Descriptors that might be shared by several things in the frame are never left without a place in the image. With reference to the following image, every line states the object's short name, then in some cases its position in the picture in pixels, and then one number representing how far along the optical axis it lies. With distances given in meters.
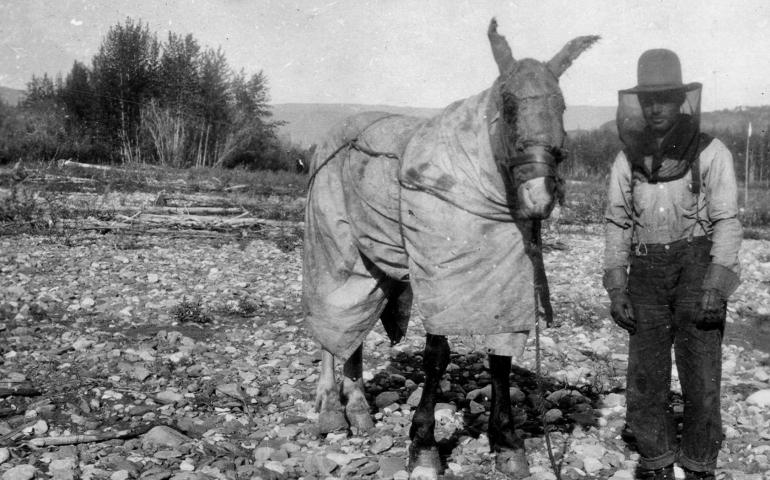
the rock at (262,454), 4.20
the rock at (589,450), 4.33
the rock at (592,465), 4.14
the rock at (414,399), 5.29
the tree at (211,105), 43.59
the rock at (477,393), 5.41
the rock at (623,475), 4.04
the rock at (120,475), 3.77
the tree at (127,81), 43.47
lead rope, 3.68
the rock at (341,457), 4.22
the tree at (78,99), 45.00
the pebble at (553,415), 4.91
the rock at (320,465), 4.09
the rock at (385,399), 5.28
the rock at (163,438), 4.29
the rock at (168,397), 5.06
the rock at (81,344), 6.22
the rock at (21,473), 3.66
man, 3.41
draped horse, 3.33
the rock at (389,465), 4.08
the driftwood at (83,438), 4.16
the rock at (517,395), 5.31
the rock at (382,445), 4.45
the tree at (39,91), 50.78
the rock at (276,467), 4.05
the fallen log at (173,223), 12.98
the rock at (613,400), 5.21
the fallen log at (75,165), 25.33
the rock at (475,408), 5.11
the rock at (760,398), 5.09
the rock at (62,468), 3.71
